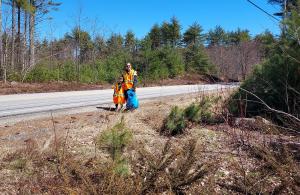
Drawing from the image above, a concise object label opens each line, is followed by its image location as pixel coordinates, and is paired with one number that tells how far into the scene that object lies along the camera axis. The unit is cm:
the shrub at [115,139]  326
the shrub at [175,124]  446
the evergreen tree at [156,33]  3358
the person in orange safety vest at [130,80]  790
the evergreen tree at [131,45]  2316
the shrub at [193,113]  488
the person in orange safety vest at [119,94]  793
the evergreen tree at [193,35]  3460
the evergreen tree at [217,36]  4899
